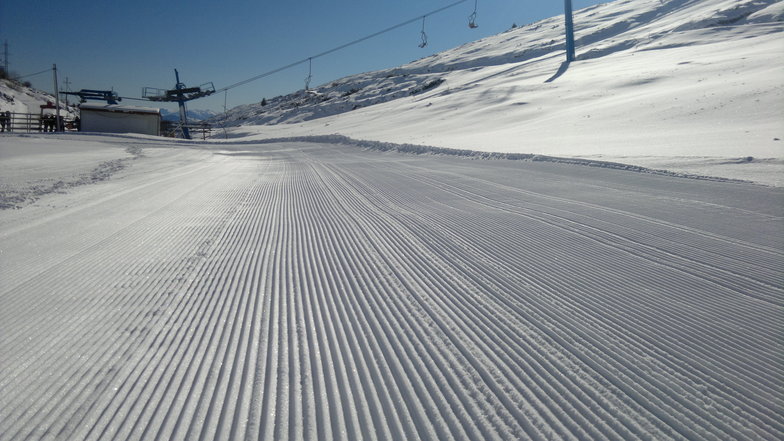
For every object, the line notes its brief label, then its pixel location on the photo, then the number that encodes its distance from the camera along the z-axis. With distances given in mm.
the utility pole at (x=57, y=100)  40484
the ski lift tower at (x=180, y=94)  57719
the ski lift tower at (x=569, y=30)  34316
